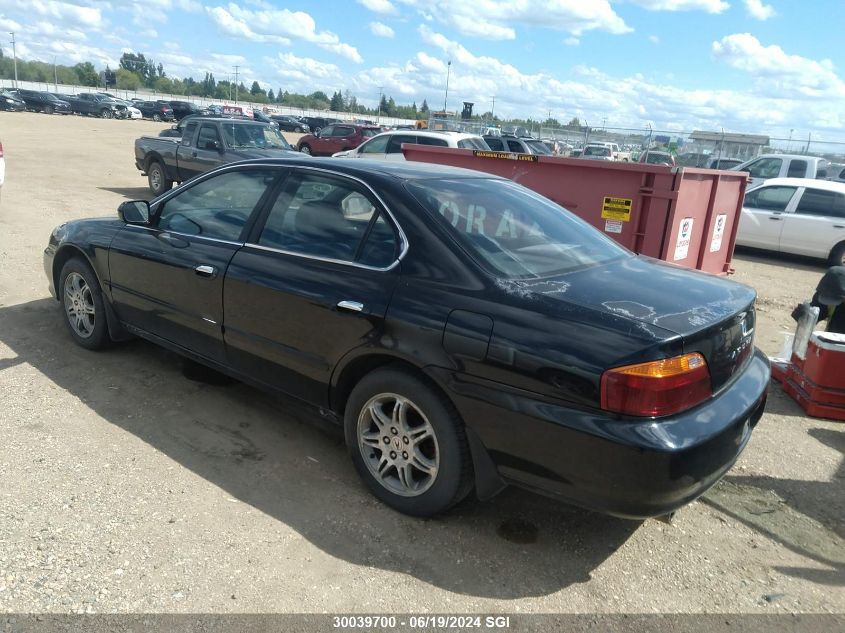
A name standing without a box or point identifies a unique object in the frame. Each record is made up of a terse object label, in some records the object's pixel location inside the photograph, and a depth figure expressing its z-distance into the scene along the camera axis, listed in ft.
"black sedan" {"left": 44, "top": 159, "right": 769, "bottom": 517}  8.54
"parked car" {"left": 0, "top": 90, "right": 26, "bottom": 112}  154.92
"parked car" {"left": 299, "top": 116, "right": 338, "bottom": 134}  178.17
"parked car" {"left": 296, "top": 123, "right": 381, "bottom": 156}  82.02
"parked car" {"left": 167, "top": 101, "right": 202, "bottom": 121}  174.29
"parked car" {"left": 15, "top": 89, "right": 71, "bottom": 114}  163.92
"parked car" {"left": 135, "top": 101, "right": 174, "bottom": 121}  175.83
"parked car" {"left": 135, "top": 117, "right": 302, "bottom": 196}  41.09
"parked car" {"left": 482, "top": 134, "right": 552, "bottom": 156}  64.38
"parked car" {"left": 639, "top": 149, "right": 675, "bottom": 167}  78.45
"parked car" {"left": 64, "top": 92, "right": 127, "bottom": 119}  169.78
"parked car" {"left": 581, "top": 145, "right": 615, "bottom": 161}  91.27
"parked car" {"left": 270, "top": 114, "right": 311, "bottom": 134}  168.45
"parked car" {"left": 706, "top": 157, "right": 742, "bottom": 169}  74.84
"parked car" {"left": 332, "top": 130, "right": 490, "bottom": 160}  50.63
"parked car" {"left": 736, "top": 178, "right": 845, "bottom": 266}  36.91
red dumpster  21.81
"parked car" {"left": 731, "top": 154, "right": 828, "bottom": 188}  52.39
